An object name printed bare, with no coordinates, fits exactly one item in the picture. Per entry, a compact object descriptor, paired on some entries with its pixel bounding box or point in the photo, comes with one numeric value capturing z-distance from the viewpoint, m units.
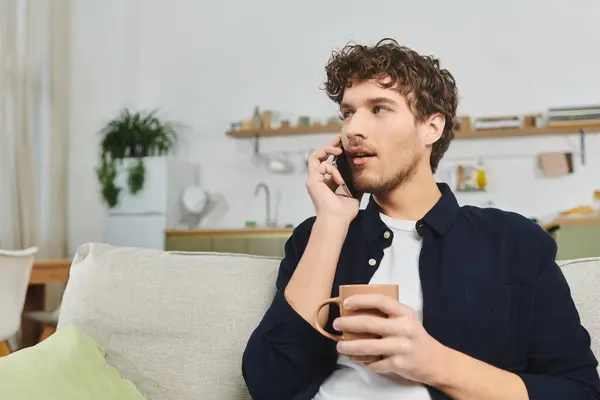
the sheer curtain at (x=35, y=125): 4.59
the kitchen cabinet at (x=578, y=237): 3.83
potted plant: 4.89
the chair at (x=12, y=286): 2.60
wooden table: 3.11
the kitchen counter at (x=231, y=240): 4.44
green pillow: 1.09
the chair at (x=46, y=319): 3.16
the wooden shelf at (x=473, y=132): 4.53
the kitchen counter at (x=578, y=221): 3.89
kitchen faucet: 5.14
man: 0.98
